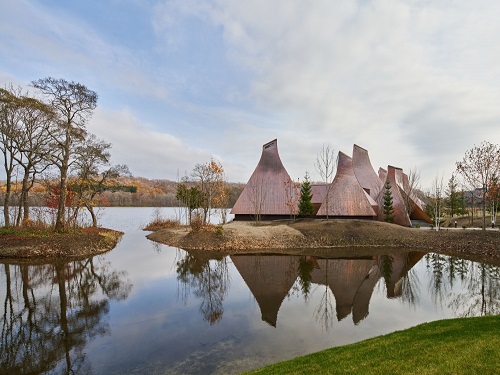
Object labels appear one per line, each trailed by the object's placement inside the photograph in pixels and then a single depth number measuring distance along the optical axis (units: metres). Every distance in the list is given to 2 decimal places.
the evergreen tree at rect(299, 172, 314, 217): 31.62
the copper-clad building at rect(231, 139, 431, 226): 31.50
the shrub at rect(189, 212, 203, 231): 24.09
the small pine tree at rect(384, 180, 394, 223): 32.03
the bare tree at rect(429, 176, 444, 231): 31.56
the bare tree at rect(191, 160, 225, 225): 33.56
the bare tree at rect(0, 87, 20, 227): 20.28
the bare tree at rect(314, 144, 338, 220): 32.42
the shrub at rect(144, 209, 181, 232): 35.03
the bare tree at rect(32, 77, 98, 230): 19.41
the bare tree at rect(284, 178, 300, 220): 32.07
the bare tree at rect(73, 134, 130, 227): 27.70
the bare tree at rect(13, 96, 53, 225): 21.19
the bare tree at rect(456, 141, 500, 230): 26.80
